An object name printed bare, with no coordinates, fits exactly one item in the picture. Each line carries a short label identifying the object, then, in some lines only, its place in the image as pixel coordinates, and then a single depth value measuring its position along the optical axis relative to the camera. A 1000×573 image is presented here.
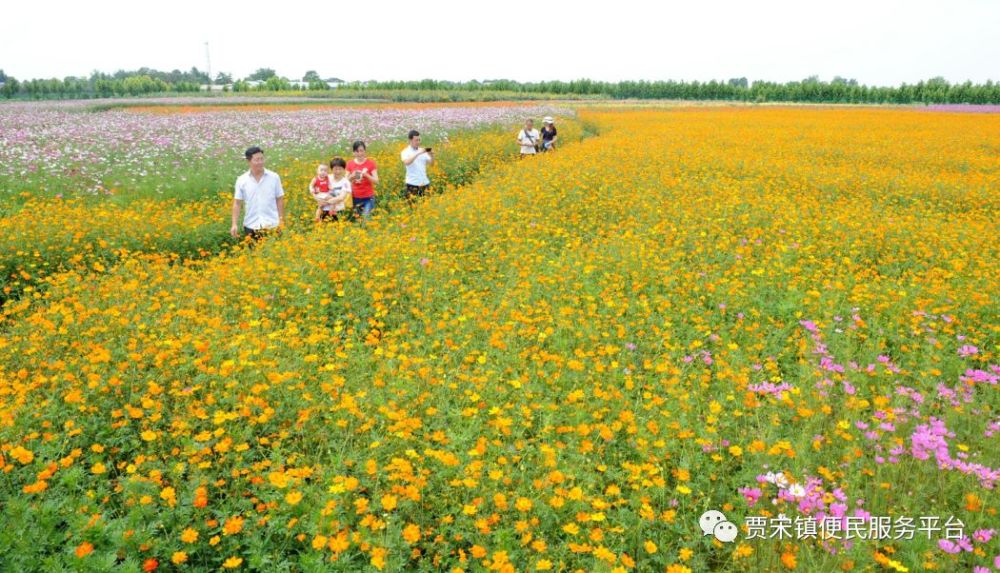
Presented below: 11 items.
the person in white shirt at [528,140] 15.66
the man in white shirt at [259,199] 7.63
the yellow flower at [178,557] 2.60
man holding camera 10.21
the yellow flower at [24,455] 2.99
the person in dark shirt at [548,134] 16.97
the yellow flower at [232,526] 2.78
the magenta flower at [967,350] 4.90
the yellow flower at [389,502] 2.84
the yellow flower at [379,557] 2.44
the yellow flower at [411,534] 2.74
